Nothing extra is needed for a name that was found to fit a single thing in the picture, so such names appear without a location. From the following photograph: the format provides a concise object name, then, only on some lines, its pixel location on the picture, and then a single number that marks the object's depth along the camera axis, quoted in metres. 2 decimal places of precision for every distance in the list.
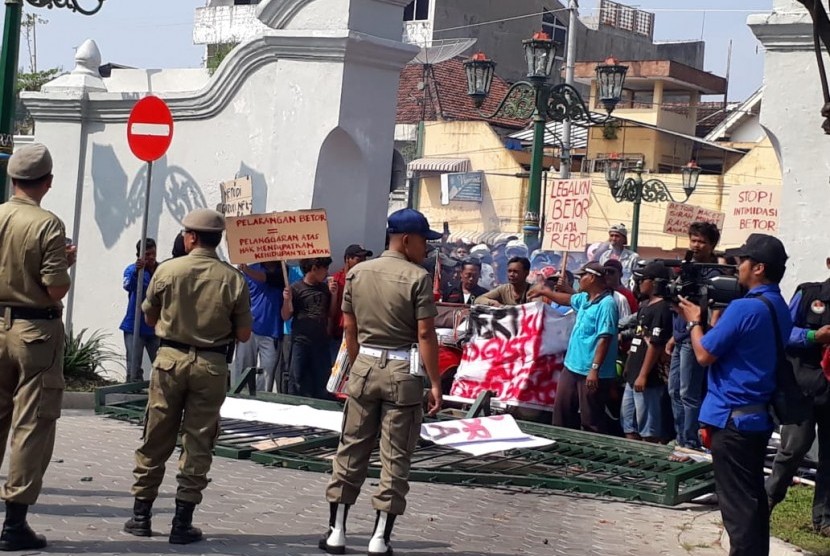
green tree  47.25
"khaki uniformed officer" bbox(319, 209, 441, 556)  7.40
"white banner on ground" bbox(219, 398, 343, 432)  11.47
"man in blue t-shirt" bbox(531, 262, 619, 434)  12.20
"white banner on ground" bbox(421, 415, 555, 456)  10.73
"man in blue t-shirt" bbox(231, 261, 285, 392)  13.23
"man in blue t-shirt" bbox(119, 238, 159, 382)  14.00
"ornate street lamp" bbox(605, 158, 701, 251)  31.21
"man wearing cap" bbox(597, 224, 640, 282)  16.67
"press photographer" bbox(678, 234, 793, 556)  7.00
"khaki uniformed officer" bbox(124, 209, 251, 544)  7.39
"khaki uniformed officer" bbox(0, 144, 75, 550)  6.96
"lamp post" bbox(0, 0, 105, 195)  12.77
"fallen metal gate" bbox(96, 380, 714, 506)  10.09
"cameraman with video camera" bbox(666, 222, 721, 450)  11.59
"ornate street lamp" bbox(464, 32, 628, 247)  17.33
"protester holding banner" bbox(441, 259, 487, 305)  15.14
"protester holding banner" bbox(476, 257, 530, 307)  13.68
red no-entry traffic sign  13.55
